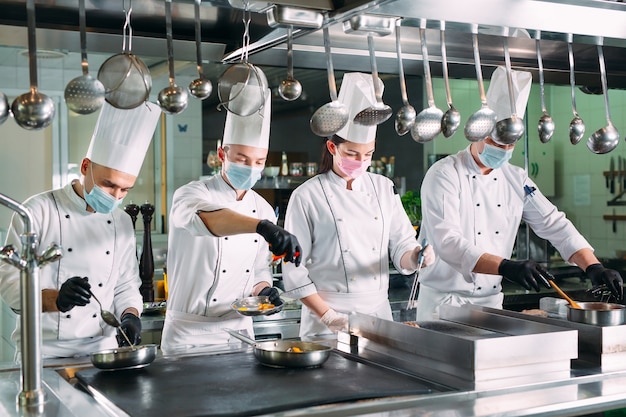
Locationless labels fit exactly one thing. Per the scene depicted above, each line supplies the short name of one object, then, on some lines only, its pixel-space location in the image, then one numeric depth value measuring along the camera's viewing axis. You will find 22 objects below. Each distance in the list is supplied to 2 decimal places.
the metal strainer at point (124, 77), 2.03
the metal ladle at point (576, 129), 2.80
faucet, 1.75
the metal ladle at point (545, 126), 2.73
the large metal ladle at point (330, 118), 2.41
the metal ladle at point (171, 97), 2.06
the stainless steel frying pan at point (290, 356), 2.11
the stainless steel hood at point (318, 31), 2.14
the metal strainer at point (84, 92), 1.92
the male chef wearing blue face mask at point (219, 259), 3.01
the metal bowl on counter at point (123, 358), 2.08
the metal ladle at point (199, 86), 2.10
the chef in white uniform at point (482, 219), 3.37
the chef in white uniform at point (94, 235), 2.76
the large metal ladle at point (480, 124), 2.60
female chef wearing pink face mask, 3.25
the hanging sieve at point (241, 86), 2.25
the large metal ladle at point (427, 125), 2.53
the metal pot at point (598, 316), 2.30
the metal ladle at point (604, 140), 2.87
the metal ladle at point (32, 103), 1.84
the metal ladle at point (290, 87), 2.28
